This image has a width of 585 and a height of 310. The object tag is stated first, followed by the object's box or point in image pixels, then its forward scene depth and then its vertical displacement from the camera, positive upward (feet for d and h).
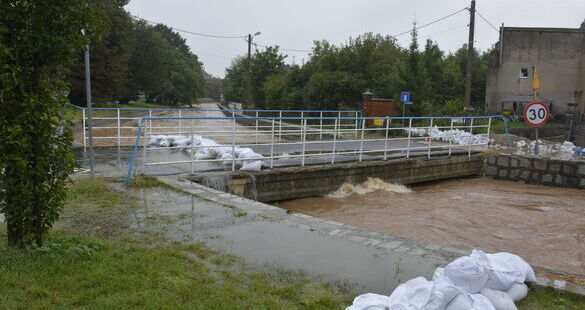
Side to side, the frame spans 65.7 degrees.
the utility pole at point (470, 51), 65.62 +9.44
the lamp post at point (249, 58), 110.93 +12.80
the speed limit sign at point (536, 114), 40.29 +0.39
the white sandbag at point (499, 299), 11.41 -4.65
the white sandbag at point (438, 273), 12.51 -4.52
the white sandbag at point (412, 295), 10.58 -4.38
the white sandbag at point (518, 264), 13.07 -4.25
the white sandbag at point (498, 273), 12.19 -4.28
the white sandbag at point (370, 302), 10.64 -4.53
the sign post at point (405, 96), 62.61 +2.54
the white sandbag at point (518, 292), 12.26 -4.74
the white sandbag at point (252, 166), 31.58 -3.90
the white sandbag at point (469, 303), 10.64 -4.45
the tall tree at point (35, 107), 12.41 -0.08
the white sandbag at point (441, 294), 10.45 -4.21
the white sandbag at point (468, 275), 11.89 -4.19
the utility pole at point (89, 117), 23.91 -0.67
